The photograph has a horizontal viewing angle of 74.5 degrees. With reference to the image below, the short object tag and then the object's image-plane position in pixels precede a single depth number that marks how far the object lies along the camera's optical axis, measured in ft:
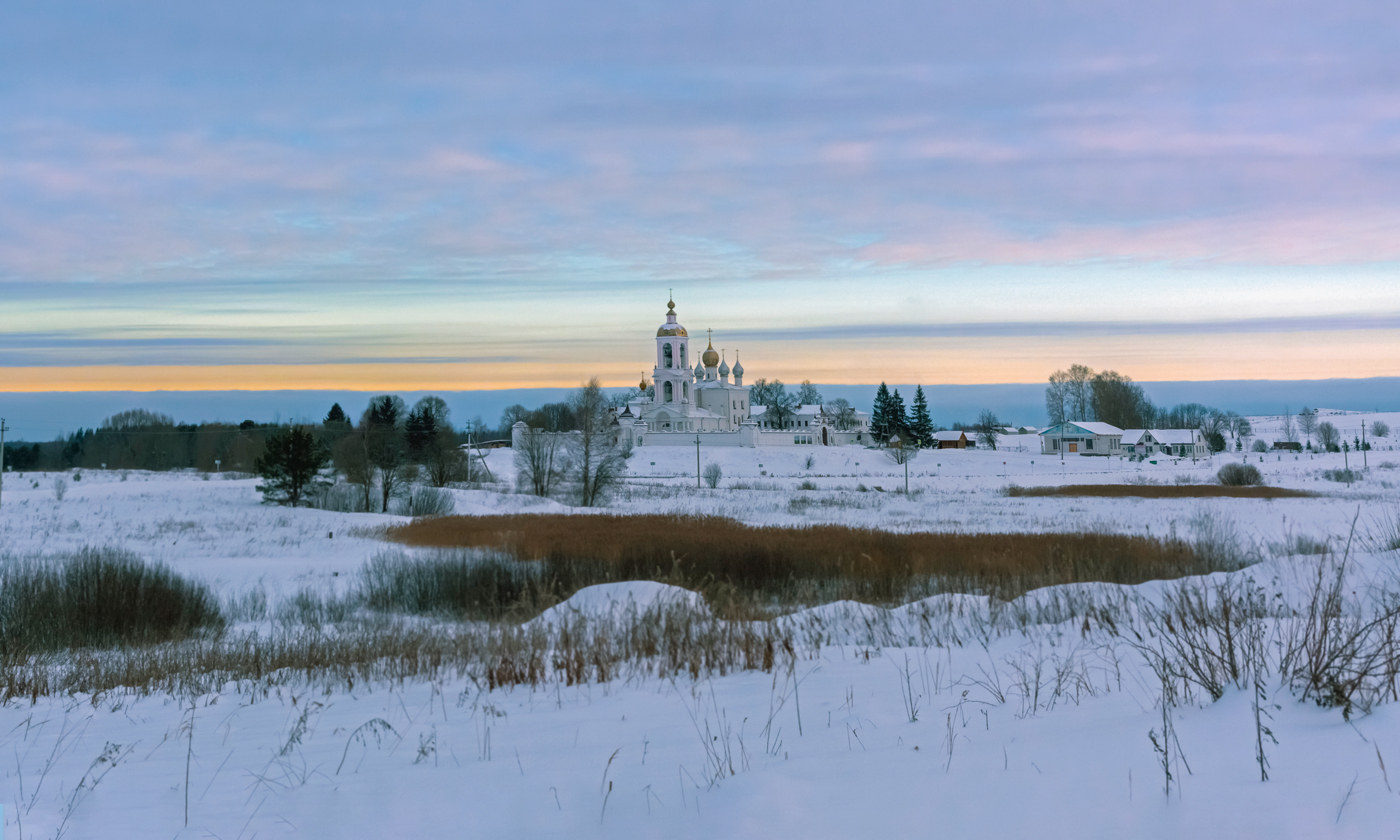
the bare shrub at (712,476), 210.40
